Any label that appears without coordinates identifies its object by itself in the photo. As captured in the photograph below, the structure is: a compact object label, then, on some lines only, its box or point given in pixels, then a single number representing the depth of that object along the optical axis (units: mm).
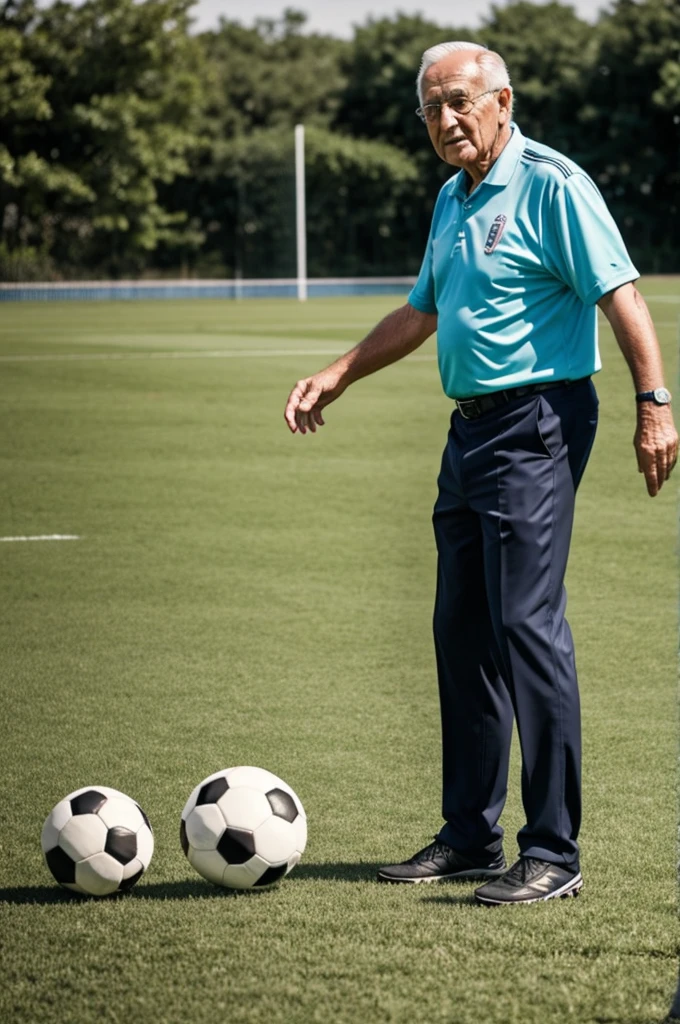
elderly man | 6546
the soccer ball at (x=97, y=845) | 6760
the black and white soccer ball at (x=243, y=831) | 6790
